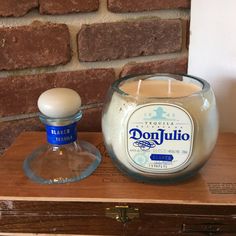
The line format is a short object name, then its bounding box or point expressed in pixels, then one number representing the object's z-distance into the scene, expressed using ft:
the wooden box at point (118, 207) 1.39
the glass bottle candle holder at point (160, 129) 1.37
